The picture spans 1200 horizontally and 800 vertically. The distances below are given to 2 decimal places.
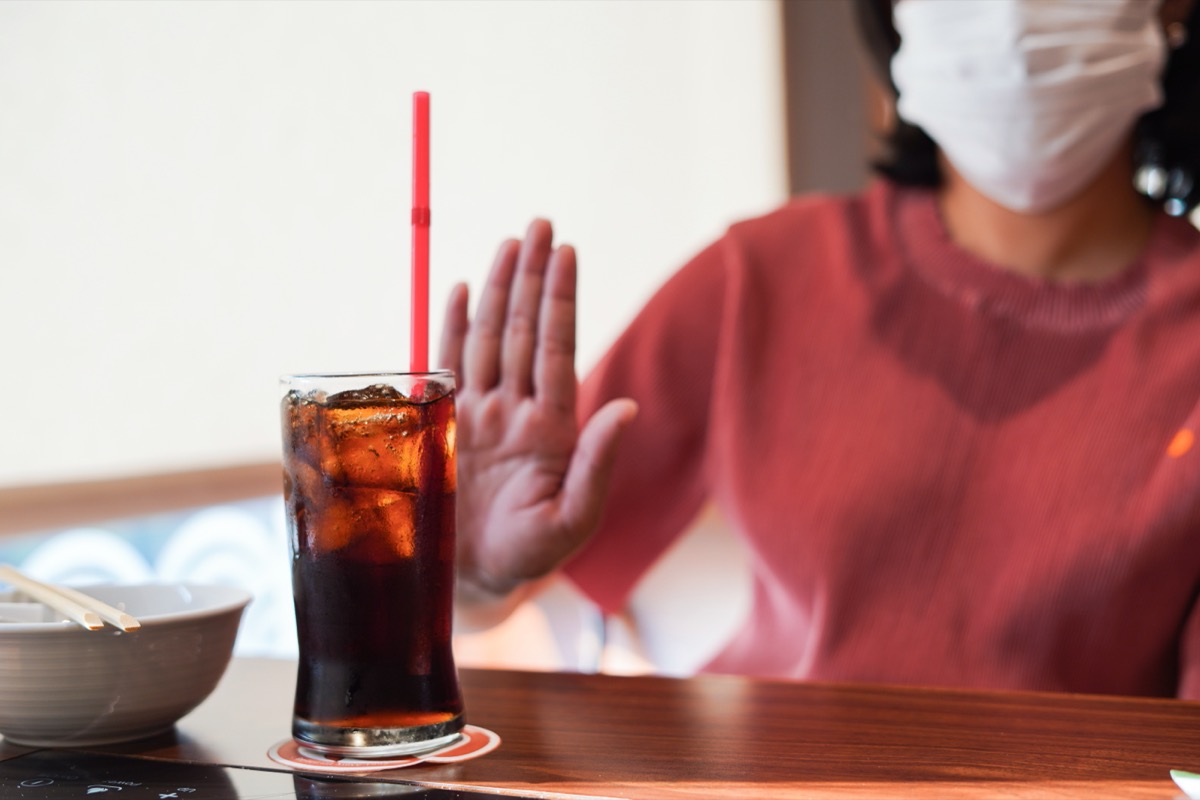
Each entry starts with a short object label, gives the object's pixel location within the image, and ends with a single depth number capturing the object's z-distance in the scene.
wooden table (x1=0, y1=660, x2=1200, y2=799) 0.66
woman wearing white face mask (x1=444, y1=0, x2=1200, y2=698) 1.17
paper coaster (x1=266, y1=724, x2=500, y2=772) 0.71
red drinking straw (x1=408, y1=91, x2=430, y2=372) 0.79
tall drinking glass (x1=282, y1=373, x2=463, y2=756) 0.73
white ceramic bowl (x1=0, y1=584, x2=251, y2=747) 0.73
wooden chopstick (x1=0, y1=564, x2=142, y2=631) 0.72
